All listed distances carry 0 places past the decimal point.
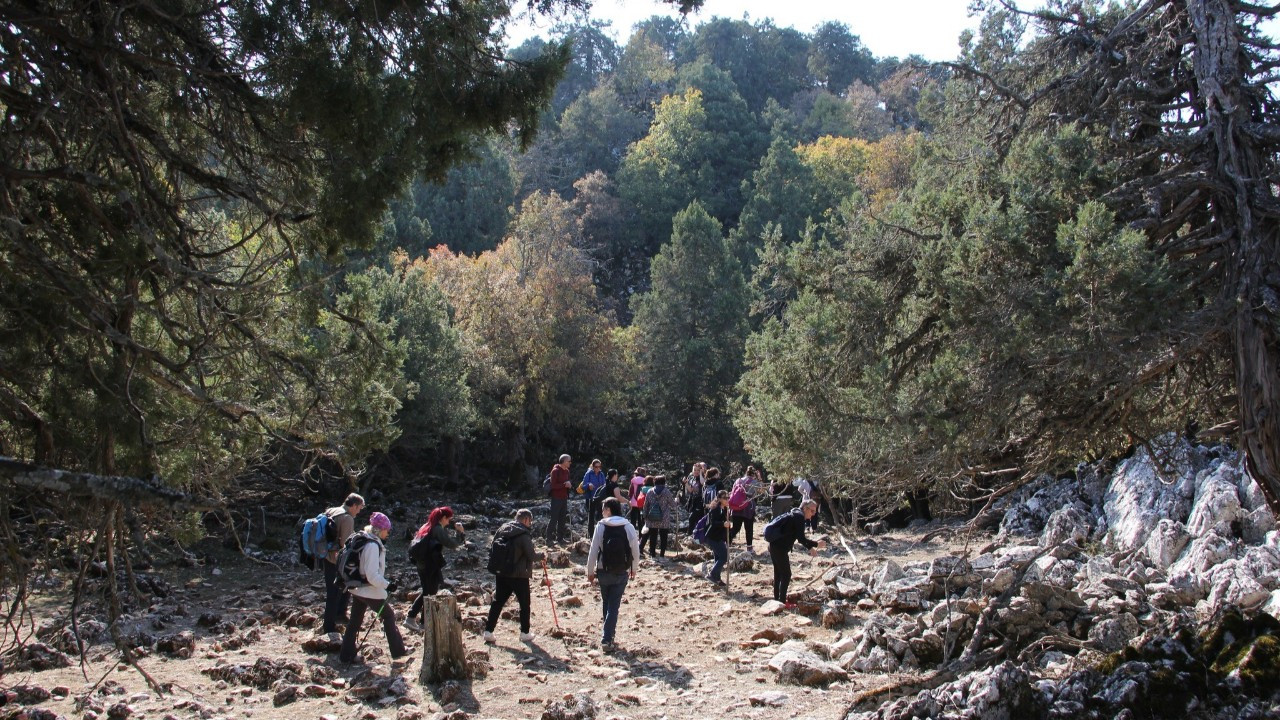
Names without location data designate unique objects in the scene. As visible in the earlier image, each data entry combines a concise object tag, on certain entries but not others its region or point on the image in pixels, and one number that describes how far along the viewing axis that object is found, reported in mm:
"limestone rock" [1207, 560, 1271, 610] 9008
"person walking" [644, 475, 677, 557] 15828
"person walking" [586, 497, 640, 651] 9812
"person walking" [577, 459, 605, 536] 17047
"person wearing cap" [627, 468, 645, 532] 17016
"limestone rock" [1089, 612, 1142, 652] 8805
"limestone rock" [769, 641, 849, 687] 8992
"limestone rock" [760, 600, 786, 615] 11838
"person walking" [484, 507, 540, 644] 9711
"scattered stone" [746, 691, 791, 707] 8328
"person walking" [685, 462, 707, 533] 16703
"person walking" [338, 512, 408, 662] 8750
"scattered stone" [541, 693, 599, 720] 7645
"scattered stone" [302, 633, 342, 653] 9680
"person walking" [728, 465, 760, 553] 14609
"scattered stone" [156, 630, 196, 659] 9523
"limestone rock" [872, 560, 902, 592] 11906
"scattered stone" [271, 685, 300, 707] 8047
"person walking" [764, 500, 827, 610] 11703
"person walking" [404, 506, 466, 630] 10289
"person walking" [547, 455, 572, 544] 16375
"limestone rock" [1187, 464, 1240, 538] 11703
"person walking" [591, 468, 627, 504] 15438
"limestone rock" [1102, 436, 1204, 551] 13211
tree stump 8531
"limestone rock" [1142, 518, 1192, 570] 11688
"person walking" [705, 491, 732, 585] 13531
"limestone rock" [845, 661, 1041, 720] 7242
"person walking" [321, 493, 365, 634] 9562
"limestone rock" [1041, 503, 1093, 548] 14172
